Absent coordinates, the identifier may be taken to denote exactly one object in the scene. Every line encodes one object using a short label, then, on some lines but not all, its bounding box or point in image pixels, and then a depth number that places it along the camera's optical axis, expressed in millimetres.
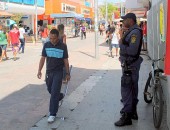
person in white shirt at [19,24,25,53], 20047
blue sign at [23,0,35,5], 37984
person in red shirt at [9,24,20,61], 16533
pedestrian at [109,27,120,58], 17484
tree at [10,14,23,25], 28516
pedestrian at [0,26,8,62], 15414
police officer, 5773
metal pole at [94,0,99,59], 17047
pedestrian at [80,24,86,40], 37169
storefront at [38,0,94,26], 42606
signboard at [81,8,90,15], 68969
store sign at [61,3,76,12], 51438
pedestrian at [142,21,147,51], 19903
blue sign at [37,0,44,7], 41166
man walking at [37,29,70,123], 6242
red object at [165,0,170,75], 3529
